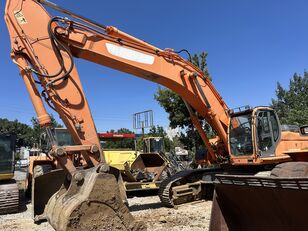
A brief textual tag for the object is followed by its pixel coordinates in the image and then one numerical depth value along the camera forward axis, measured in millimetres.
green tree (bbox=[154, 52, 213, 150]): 15175
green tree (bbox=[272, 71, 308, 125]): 32400
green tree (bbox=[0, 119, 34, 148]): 45974
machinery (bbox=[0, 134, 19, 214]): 6166
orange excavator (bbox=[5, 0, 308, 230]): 3436
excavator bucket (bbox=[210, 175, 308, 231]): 2586
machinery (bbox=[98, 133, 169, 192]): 7471
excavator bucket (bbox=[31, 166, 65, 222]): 5138
